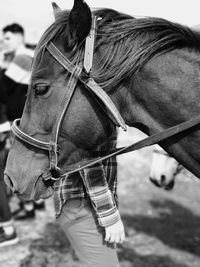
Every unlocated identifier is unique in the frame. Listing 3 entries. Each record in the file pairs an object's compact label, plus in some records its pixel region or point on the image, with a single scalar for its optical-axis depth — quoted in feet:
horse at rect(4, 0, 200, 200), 6.43
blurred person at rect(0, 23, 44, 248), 14.51
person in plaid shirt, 7.86
